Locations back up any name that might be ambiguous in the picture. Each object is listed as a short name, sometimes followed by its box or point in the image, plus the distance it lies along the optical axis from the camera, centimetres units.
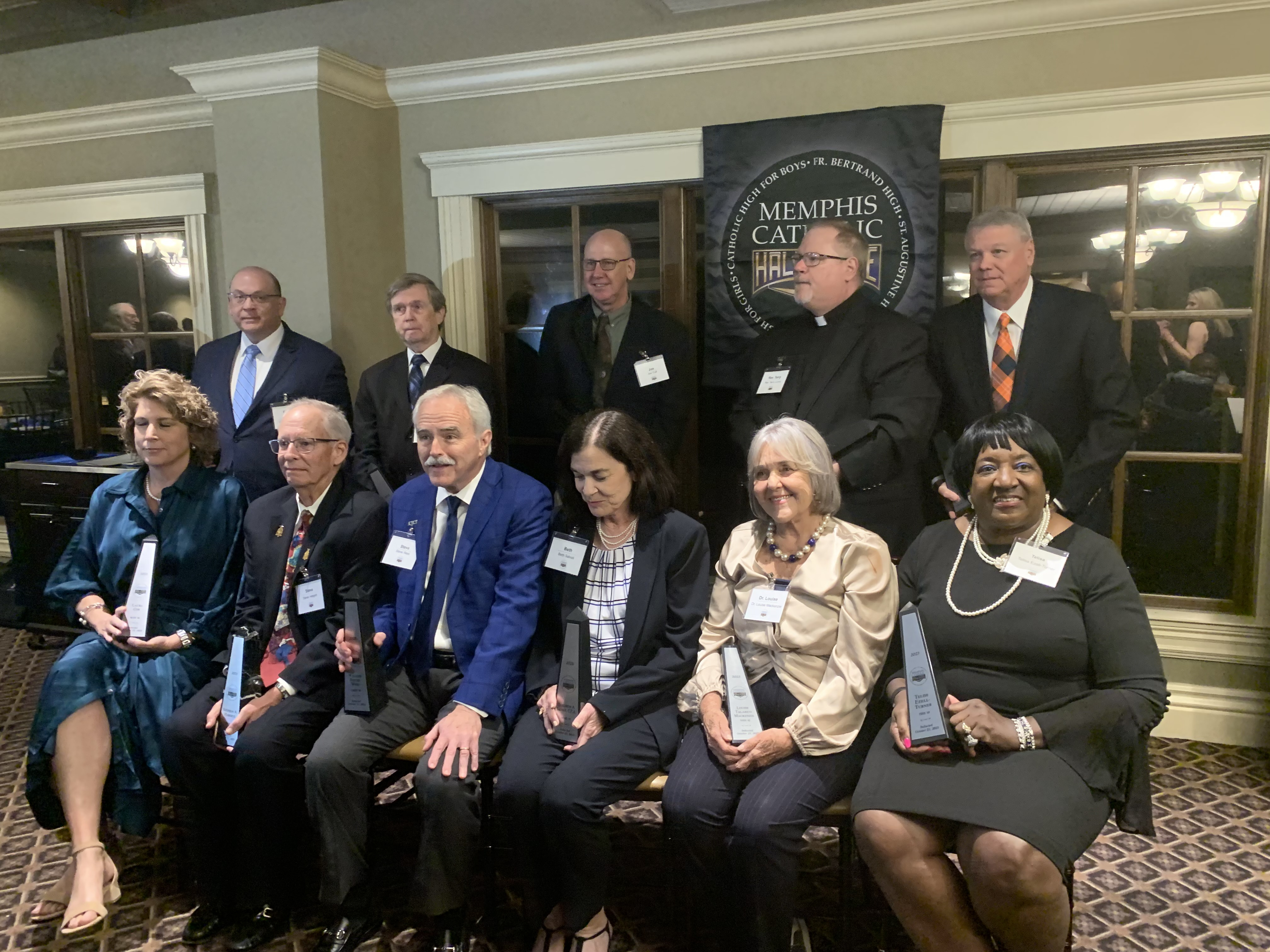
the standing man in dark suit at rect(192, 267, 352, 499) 329
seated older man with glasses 217
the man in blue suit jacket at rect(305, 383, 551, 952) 202
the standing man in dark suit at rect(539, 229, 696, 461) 313
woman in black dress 169
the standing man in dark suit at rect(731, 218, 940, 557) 260
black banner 317
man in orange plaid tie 257
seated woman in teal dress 230
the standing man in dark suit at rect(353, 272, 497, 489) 320
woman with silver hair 184
